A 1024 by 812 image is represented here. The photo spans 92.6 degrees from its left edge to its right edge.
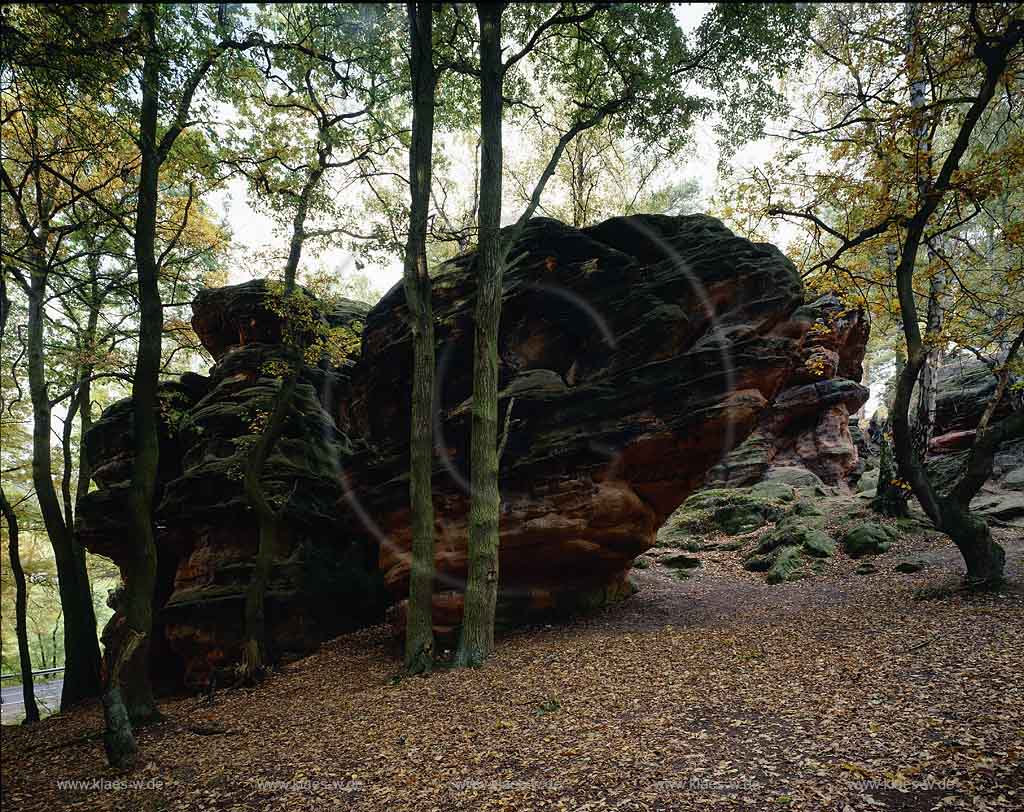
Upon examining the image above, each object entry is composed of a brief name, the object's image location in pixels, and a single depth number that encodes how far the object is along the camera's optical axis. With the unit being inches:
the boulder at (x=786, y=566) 462.9
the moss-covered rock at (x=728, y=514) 644.7
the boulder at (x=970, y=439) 510.0
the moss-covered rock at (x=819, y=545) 488.7
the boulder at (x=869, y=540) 471.8
